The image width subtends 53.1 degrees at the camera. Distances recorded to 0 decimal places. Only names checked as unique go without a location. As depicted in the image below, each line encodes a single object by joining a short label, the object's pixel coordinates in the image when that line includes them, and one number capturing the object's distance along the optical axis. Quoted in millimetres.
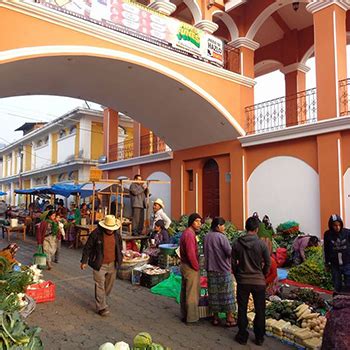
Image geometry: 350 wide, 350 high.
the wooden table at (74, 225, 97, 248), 12616
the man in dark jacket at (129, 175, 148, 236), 11383
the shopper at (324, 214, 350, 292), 5770
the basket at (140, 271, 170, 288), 7613
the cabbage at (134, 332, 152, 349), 3059
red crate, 6414
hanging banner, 9180
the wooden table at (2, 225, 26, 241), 15500
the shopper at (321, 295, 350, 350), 2363
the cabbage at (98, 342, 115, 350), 2843
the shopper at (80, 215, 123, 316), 5805
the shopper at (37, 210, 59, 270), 9586
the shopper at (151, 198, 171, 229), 10055
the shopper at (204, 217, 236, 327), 5340
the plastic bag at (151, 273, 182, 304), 7023
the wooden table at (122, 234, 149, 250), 10172
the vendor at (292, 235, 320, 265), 9063
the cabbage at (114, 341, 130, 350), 2893
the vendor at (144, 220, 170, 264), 9727
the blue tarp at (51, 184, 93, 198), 16219
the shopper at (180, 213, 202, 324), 5406
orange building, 9172
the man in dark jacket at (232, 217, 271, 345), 4621
